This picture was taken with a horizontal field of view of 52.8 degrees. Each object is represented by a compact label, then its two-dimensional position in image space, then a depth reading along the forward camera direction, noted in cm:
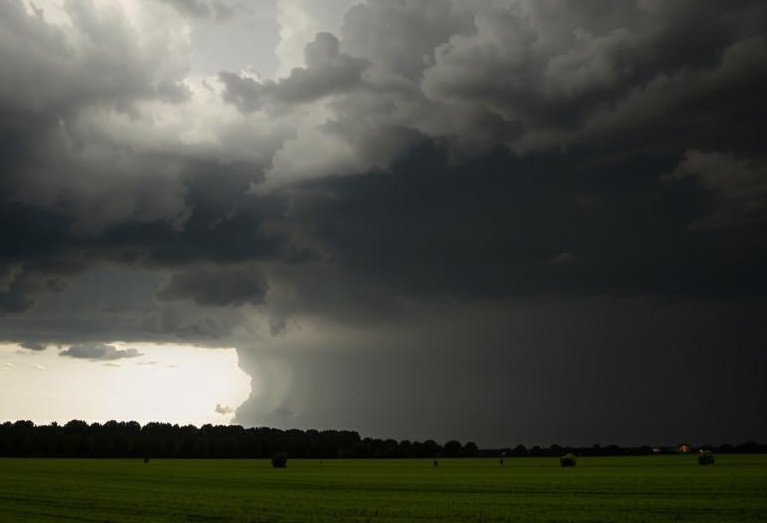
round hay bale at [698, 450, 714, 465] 10188
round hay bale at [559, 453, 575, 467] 10754
